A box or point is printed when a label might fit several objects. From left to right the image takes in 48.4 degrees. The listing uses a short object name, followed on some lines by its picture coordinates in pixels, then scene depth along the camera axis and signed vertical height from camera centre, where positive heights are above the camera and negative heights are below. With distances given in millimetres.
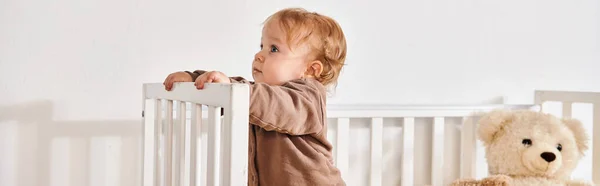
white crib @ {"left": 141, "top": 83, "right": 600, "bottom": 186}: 1281 -119
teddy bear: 1462 -127
